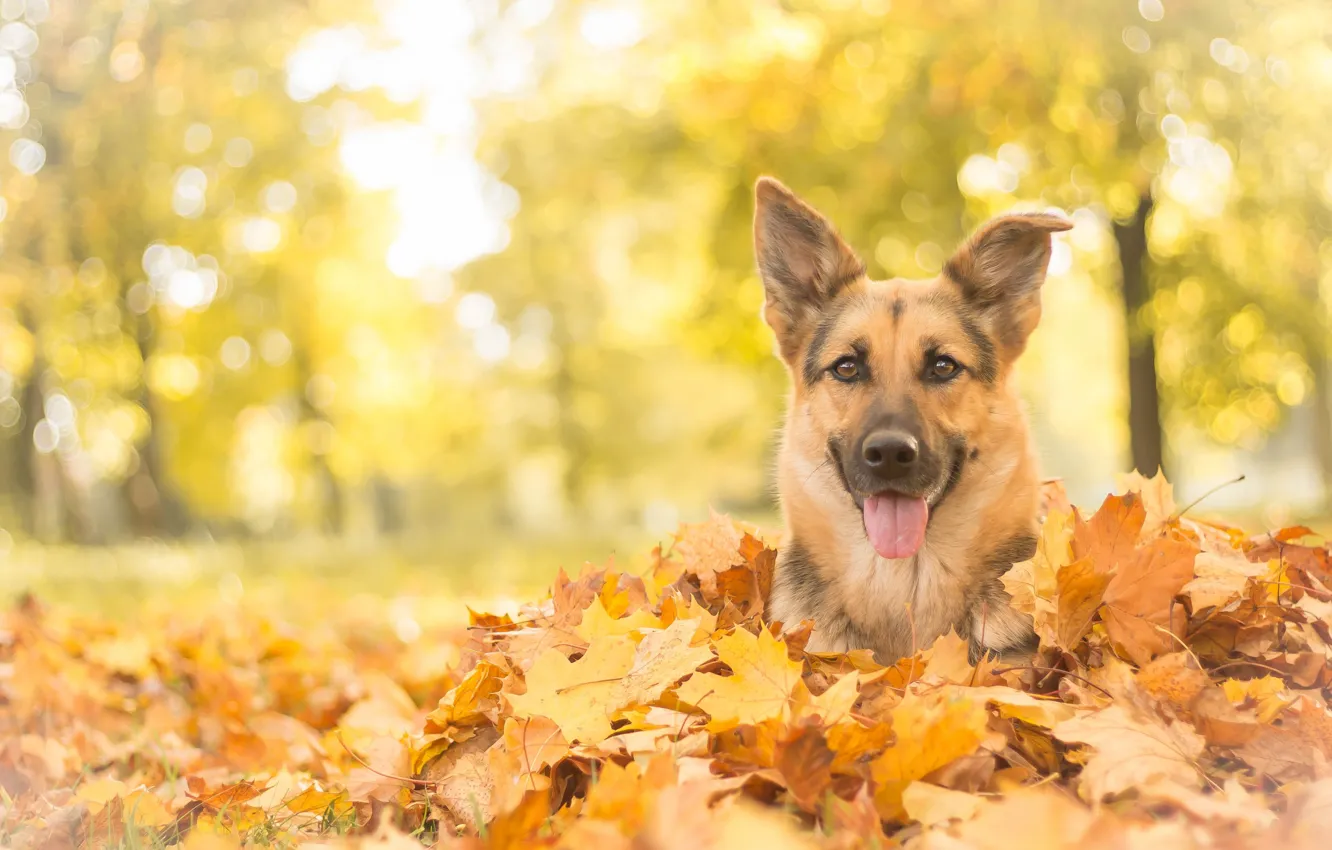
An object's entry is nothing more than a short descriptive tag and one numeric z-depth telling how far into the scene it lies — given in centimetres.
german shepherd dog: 336
